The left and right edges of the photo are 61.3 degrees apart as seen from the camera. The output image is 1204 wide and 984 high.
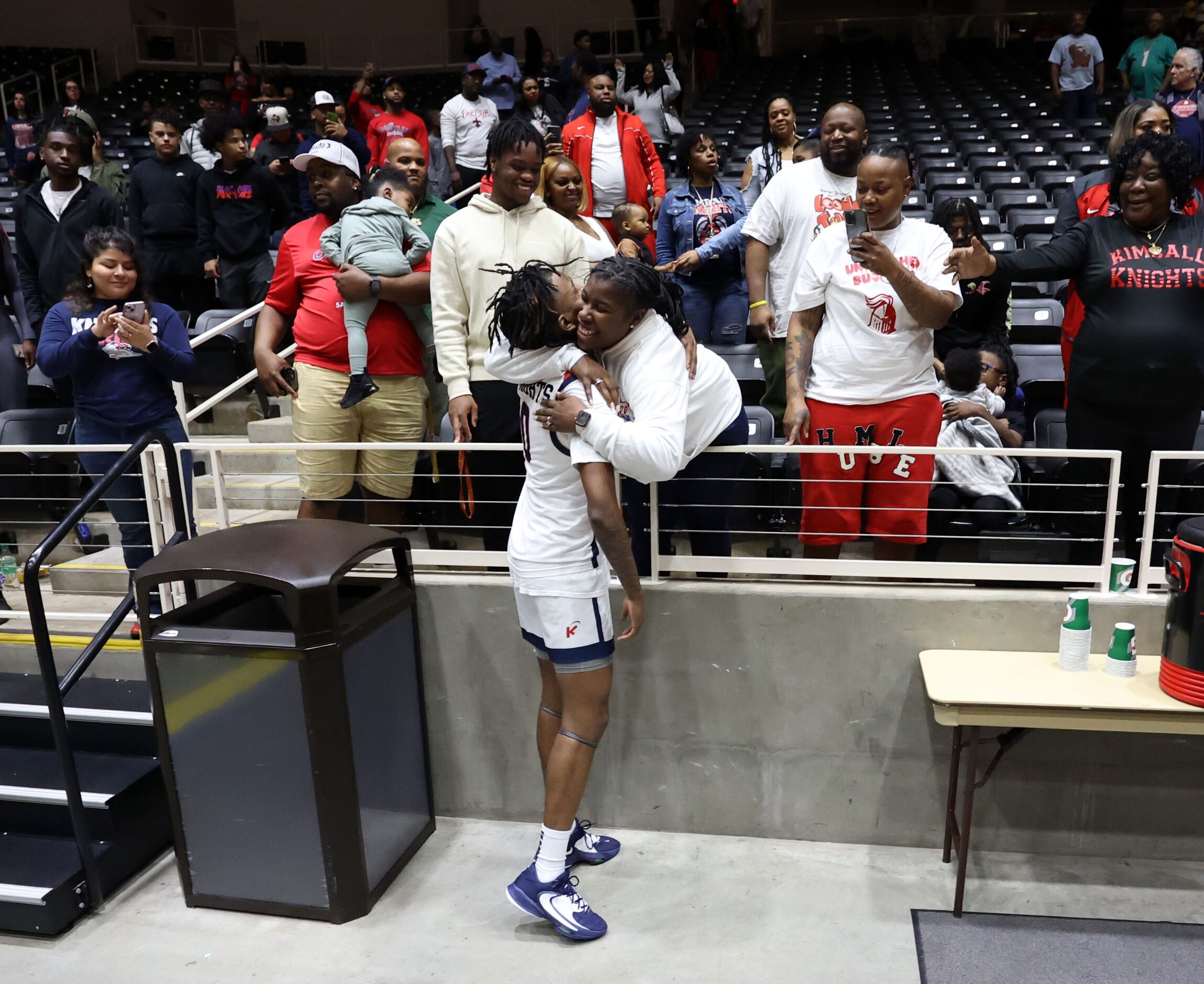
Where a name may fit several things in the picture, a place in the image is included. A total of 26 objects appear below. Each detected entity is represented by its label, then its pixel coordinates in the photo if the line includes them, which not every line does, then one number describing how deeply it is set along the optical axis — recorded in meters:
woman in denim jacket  4.98
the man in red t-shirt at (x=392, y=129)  8.34
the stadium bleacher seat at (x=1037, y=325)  5.86
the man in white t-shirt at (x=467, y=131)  8.88
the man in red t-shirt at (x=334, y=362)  3.99
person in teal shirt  9.86
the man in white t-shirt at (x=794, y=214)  3.83
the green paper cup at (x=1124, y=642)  3.10
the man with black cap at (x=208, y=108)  8.34
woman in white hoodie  2.77
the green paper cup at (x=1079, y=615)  3.19
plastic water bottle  4.69
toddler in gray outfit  3.89
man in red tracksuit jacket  5.94
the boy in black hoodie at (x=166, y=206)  6.35
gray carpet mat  3.00
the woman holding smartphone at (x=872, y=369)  3.29
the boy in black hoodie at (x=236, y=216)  6.18
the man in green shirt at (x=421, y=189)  4.49
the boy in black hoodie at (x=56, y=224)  5.30
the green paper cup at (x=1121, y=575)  3.30
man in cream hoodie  3.63
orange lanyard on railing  3.81
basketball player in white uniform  2.88
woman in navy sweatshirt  3.97
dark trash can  3.09
